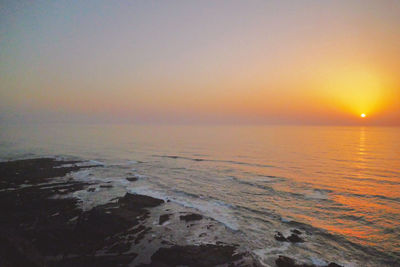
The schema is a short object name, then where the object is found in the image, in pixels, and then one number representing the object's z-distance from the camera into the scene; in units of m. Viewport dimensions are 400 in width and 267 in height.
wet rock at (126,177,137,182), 29.06
